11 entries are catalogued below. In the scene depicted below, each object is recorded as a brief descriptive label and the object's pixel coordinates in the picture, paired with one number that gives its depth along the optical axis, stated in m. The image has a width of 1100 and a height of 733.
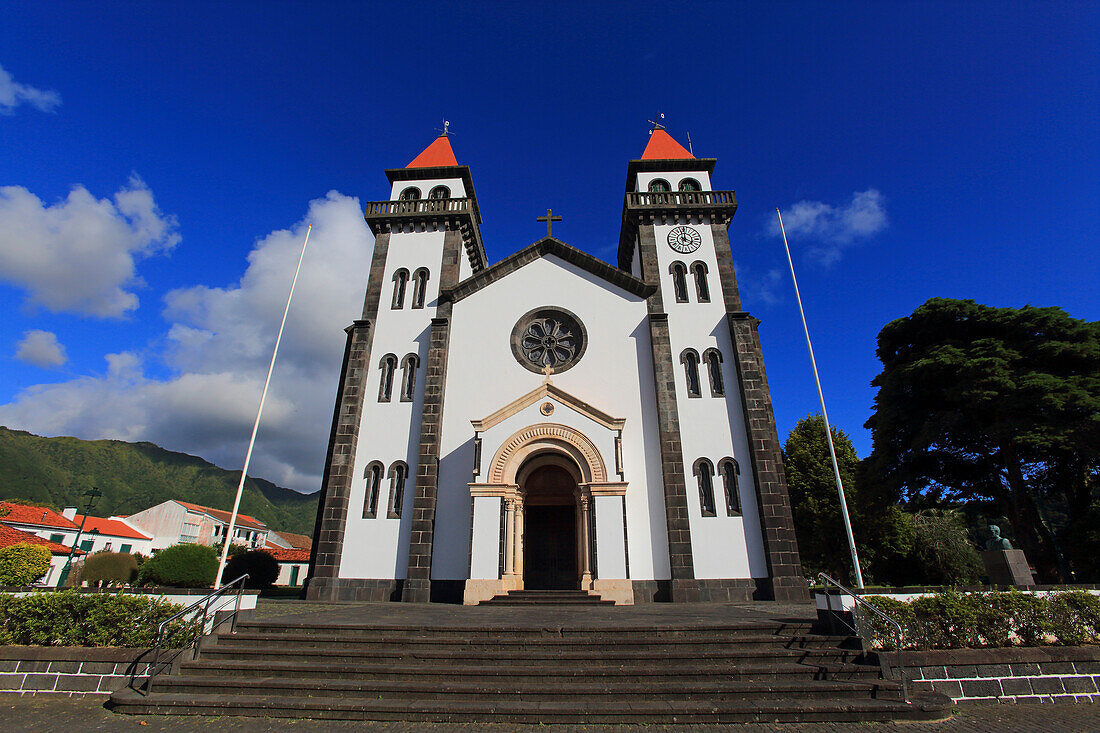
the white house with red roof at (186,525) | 59.01
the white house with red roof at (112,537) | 47.66
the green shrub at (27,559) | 16.02
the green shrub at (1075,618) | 8.05
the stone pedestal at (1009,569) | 10.01
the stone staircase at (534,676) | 6.65
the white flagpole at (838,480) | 12.58
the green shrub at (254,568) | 19.78
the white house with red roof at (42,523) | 41.31
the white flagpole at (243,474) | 12.32
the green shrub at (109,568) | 19.27
